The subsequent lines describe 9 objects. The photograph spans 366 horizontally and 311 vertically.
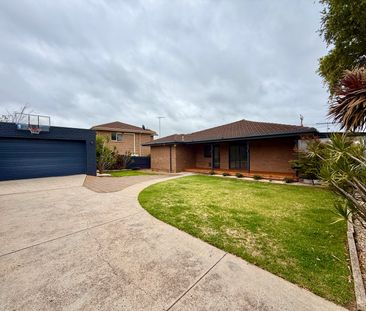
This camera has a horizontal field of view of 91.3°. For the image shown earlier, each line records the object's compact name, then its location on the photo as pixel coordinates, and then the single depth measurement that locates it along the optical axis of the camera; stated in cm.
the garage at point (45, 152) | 1161
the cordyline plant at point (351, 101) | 463
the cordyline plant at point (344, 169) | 274
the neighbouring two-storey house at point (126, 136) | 2473
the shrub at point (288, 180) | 1102
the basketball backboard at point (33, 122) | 1187
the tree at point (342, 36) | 896
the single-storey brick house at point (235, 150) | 1295
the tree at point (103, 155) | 1689
